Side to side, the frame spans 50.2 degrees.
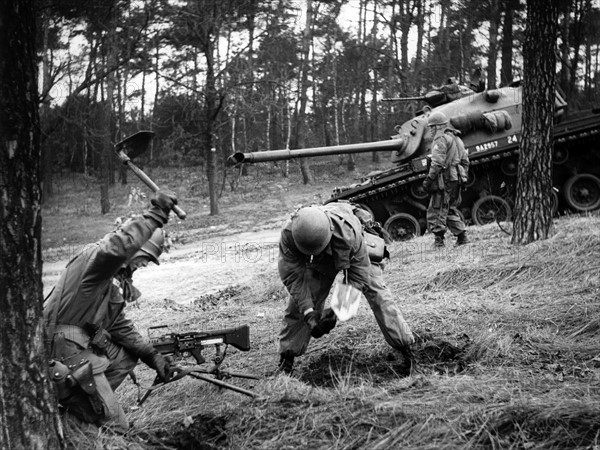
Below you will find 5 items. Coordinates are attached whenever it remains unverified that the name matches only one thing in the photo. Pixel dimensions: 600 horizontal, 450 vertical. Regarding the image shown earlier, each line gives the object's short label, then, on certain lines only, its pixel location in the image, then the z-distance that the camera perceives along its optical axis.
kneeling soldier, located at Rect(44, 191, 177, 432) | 3.60
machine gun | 4.54
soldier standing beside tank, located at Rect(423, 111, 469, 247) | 9.65
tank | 11.84
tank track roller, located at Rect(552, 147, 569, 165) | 11.87
